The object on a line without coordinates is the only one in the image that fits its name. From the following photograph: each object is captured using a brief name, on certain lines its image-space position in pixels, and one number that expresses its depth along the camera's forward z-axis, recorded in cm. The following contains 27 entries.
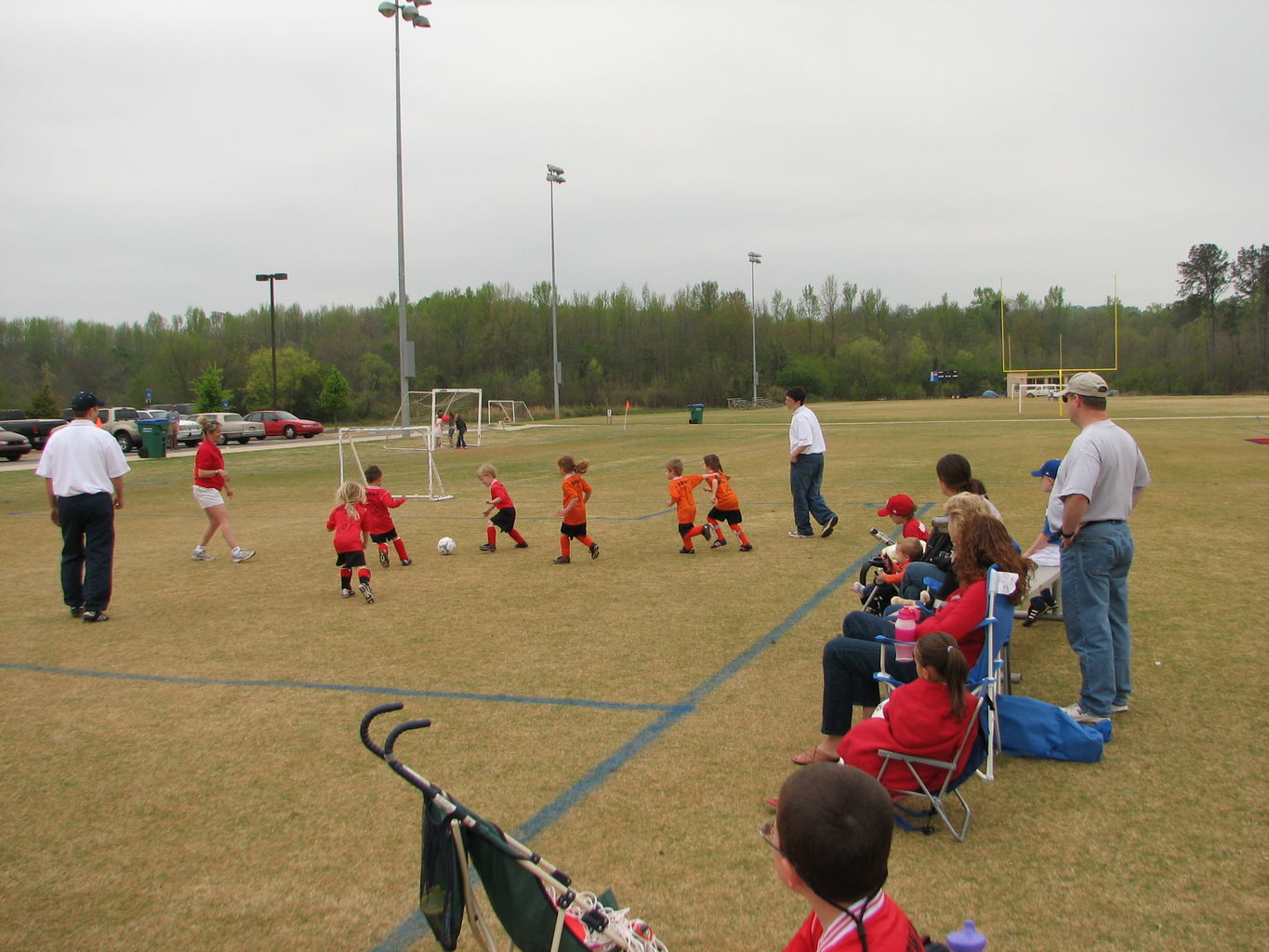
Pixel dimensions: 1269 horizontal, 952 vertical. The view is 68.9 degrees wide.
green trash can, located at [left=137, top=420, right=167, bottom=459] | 3434
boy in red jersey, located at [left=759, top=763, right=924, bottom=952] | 201
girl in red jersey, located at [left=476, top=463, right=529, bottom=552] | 1091
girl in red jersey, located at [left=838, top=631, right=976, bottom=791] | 381
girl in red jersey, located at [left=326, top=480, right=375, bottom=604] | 863
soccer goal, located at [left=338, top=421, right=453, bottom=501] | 1761
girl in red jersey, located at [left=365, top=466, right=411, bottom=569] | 1019
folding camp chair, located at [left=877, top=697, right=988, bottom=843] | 381
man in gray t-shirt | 480
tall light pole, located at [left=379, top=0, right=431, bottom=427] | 3297
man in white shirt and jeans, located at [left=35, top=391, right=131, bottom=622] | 808
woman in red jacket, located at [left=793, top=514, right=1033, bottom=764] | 453
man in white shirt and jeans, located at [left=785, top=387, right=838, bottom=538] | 1103
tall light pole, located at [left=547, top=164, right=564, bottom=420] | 5544
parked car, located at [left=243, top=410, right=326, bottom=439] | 4978
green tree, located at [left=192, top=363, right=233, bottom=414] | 6159
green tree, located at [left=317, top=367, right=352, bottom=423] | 6556
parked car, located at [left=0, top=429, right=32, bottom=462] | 3531
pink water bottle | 446
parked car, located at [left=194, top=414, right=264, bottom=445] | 4474
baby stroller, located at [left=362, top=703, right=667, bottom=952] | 238
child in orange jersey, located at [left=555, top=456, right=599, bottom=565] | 1030
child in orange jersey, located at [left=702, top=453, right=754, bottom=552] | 1033
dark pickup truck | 4053
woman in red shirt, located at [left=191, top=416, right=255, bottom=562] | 1111
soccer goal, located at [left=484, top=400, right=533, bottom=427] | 5666
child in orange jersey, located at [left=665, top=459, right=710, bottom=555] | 1028
